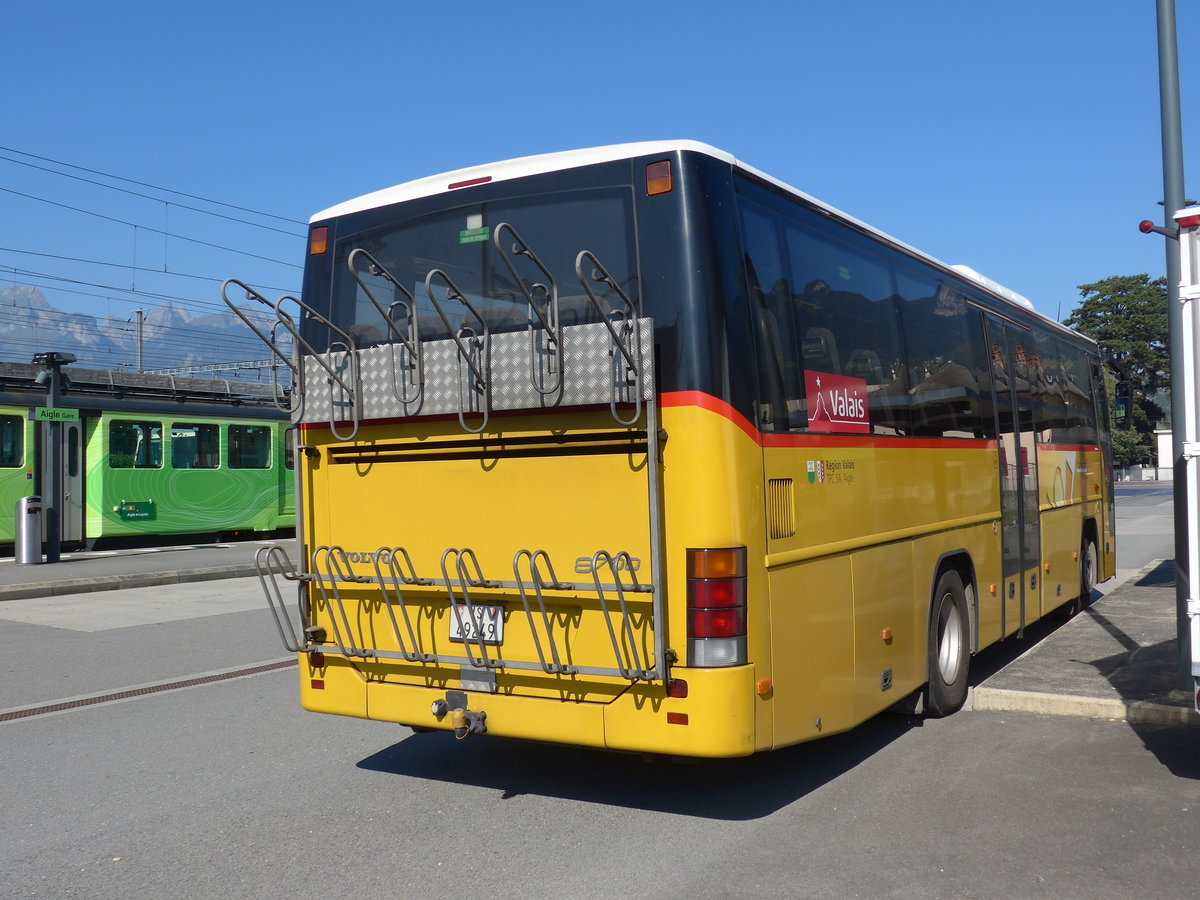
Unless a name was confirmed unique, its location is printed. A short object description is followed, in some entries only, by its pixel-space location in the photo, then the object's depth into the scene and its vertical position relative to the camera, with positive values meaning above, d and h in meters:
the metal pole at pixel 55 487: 18.72 -0.02
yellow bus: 4.79 +0.06
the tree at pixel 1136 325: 87.00 +11.41
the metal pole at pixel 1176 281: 6.08 +1.19
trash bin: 18.17 -0.73
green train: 20.27 +0.55
